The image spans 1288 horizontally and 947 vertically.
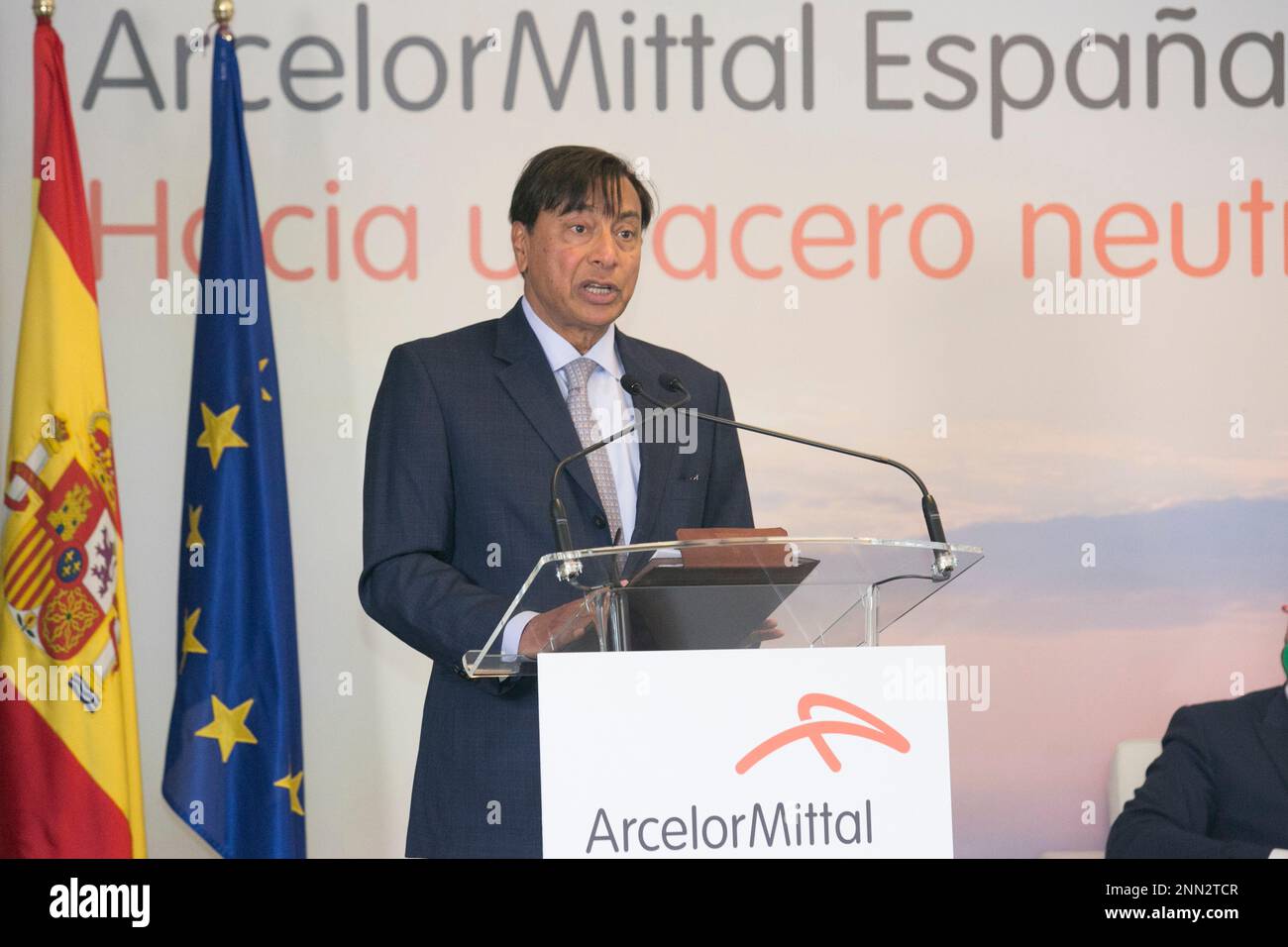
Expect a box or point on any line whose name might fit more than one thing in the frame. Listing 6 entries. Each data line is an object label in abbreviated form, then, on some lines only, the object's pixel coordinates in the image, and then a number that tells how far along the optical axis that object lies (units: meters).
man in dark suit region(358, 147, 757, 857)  2.58
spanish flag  3.80
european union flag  3.89
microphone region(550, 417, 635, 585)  2.05
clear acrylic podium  2.06
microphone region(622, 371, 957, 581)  2.18
